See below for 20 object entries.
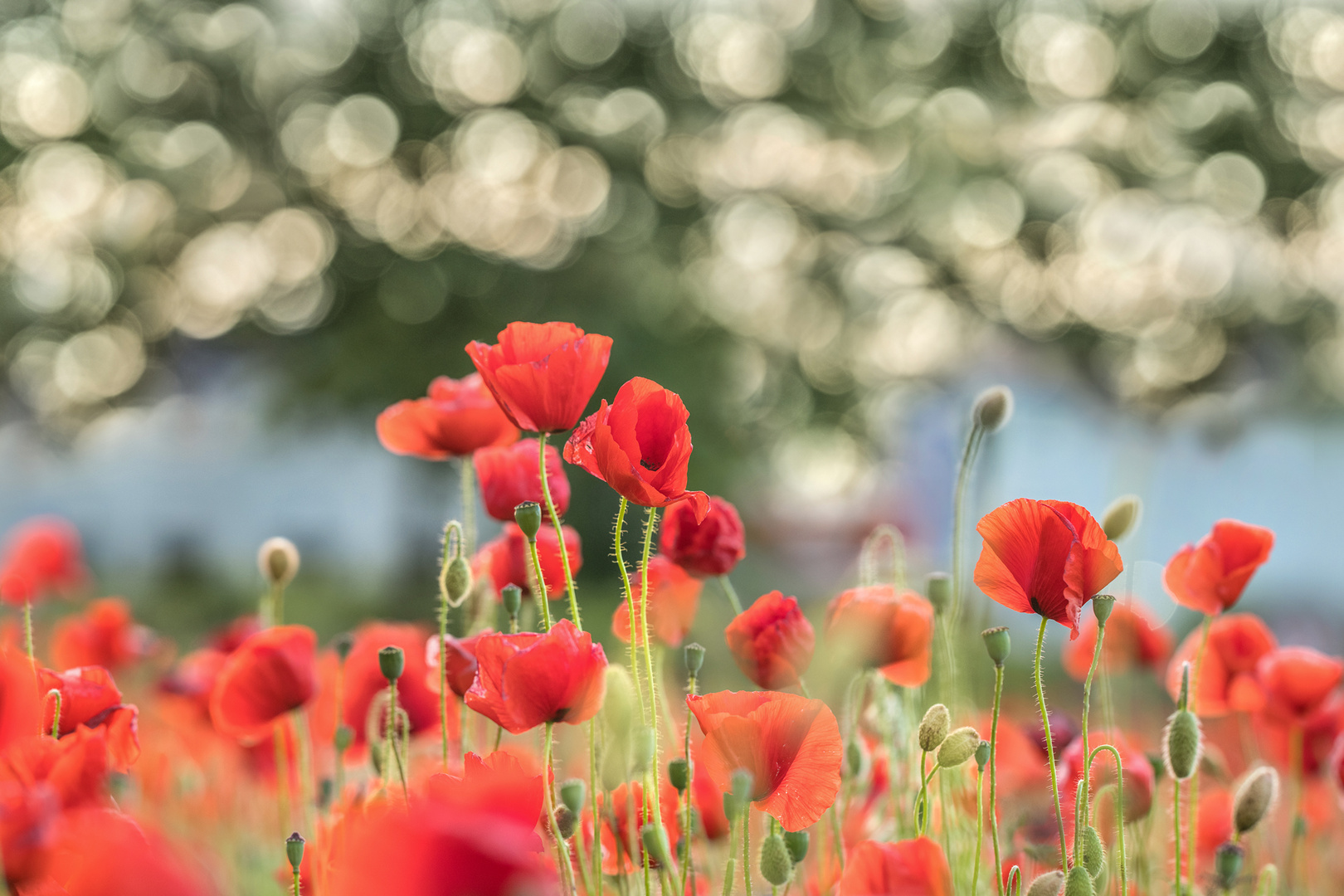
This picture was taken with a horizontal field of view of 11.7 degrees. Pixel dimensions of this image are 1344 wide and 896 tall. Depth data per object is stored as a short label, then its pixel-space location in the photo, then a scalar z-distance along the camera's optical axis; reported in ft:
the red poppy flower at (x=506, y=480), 9.47
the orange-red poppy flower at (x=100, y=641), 10.41
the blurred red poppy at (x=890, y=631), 9.41
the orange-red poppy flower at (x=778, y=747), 9.03
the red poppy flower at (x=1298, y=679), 9.69
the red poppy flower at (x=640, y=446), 9.03
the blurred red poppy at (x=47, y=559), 13.57
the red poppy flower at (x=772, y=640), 9.35
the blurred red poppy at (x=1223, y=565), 9.44
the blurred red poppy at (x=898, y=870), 8.84
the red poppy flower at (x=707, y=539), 9.47
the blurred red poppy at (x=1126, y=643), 10.03
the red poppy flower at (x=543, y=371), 9.12
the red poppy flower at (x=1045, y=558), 8.99
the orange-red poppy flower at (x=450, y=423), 9.47
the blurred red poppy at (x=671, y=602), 9.61
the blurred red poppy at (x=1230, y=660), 9.86
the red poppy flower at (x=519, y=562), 9.50
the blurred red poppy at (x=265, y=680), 9.56
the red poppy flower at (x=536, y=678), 8.95
